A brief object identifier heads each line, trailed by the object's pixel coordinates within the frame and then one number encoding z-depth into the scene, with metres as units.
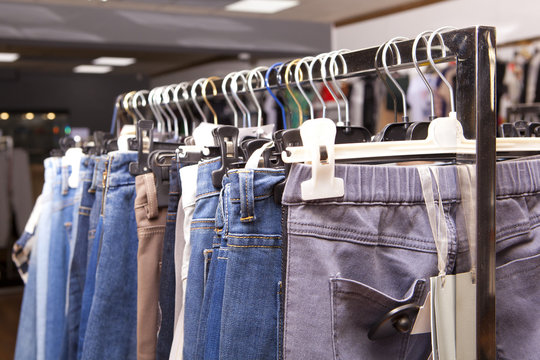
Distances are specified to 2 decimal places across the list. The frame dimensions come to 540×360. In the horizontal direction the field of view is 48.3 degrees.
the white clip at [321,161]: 0.79
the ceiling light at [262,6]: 5.88
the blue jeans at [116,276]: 1.42
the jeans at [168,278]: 1.28
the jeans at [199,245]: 1.09
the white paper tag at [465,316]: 0.83
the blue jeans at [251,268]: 0.90
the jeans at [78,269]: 1.67
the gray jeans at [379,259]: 0.80
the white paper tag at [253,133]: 1.47
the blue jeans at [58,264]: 1.77
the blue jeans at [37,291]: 1.79
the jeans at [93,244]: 1.53
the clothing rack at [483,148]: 0.81
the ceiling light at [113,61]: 8.73
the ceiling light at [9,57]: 8.28
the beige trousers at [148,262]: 1.34
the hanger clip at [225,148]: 1.09
